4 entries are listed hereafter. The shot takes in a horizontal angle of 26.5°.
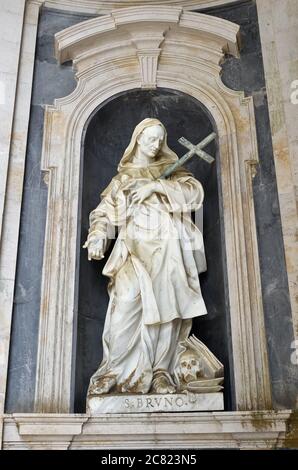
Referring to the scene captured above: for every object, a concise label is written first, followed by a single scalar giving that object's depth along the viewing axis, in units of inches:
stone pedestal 190.2
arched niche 216.7
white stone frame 204.1
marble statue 199.6
